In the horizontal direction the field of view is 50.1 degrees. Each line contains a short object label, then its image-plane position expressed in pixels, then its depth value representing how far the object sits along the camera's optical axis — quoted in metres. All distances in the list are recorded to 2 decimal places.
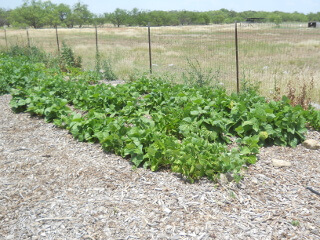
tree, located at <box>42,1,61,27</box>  90.82
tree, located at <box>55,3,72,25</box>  117.34
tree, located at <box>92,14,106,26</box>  111.36
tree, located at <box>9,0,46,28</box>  88.75
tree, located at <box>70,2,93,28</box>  105.44
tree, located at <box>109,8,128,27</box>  105.44
